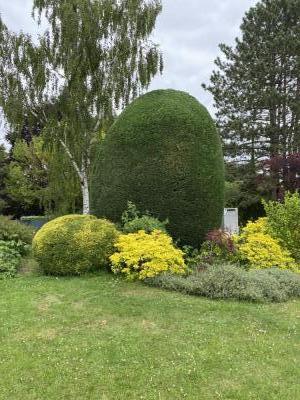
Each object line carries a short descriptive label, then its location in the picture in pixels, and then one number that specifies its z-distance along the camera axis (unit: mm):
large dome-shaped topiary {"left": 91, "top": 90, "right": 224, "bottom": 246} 8211
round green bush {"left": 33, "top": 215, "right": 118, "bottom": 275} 7238
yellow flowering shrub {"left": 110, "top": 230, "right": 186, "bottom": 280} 6711
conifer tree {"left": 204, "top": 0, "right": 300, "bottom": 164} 23020
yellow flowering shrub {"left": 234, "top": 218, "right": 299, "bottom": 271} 7696
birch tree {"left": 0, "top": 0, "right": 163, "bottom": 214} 14641
